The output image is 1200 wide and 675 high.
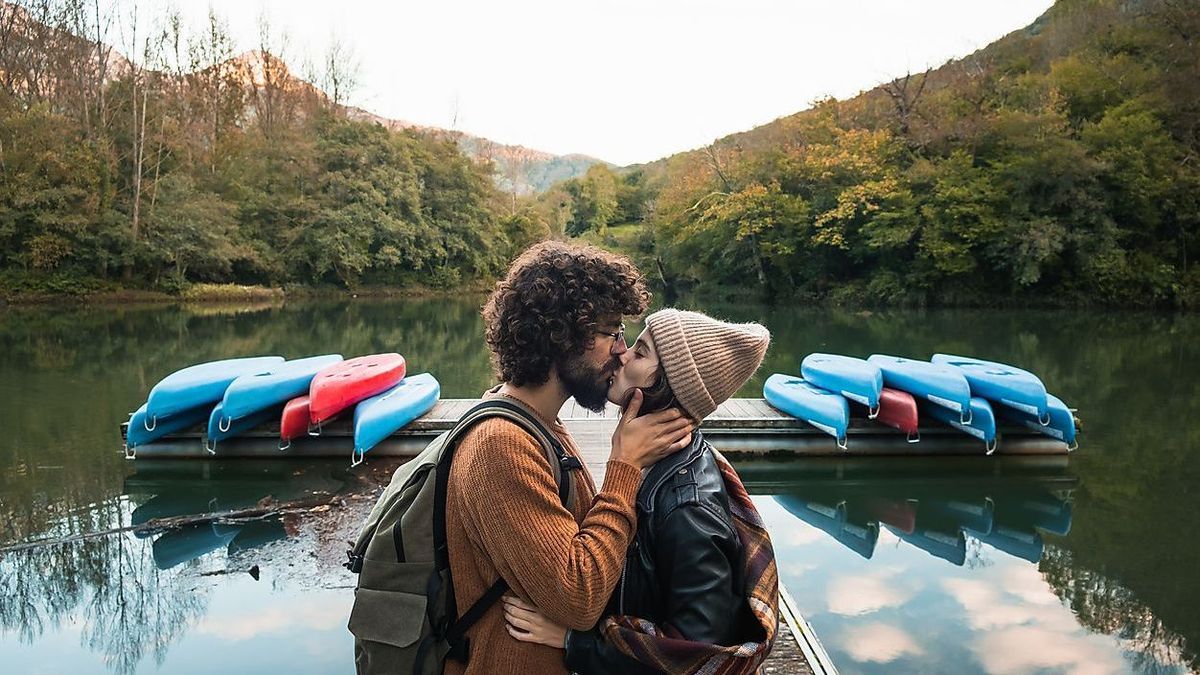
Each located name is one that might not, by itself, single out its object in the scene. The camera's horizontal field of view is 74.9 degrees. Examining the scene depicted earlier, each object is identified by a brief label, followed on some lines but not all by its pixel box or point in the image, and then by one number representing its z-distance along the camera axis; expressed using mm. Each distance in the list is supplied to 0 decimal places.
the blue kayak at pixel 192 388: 6477
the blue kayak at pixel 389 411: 6363
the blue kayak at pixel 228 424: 6480
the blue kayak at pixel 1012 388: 6707
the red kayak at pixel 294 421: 6531
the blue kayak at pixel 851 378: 6812
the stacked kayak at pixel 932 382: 6617
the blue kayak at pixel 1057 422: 6805
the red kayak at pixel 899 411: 6730
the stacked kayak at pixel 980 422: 6629
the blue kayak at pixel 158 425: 6547
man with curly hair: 1196
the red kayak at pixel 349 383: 6547
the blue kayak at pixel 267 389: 6445
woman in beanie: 1278
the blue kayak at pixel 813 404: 6723
